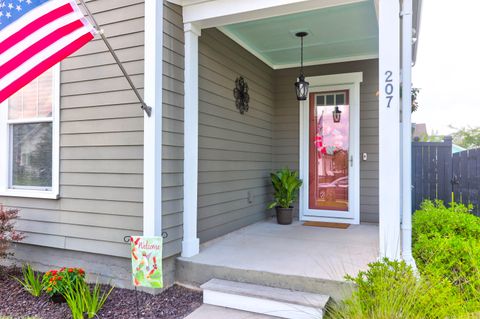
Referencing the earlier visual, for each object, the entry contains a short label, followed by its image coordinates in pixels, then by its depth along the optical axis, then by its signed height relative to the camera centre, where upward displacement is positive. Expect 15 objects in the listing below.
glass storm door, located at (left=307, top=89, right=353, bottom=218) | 5.17 +0.12
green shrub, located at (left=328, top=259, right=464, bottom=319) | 2.03 -0.83
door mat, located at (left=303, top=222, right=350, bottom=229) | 4.81 -0.90
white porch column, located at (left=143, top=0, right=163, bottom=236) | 3.01 +0.32
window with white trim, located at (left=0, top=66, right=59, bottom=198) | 3.57 +0.24
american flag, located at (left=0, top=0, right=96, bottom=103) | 2.36 +0.89
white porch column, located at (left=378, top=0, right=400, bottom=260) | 2.64 +0.27
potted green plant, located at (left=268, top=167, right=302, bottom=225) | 5.01 -0.45
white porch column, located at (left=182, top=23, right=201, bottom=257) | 3.35 +0.09
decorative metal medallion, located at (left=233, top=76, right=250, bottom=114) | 4.46 +0.91
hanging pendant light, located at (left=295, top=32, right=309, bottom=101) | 4.66 +1.02
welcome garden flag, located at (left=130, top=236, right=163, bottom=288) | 2.47 -0.73
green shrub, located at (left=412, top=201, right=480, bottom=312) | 2.61 -0.74
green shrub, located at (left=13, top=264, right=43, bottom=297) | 3.05 -1.13
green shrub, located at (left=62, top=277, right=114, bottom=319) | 2.59 -1.08
